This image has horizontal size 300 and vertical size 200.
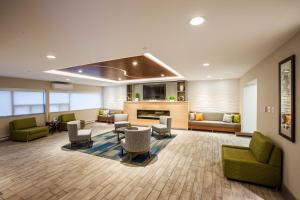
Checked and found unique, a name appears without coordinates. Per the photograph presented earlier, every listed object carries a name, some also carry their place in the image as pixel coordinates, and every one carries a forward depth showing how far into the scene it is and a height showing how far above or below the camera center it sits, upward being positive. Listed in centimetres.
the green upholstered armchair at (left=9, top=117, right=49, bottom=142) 514 -116
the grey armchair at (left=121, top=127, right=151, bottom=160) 348 -106
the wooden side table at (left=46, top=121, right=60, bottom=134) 645 -120
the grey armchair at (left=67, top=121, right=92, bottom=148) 438 -114
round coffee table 506 -111
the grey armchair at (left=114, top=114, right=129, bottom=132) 679 -90
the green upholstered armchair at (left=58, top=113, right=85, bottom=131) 690 -103
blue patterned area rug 365 -154
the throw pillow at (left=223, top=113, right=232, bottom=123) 633 -85
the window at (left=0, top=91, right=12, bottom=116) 543 -15
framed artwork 207 +2
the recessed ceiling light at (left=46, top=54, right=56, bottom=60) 308 +96
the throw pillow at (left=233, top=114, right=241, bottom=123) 618 -83
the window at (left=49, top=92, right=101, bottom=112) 725 -8
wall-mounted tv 785 +43
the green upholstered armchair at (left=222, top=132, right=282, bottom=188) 243 -119
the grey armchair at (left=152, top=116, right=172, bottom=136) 554 -112
